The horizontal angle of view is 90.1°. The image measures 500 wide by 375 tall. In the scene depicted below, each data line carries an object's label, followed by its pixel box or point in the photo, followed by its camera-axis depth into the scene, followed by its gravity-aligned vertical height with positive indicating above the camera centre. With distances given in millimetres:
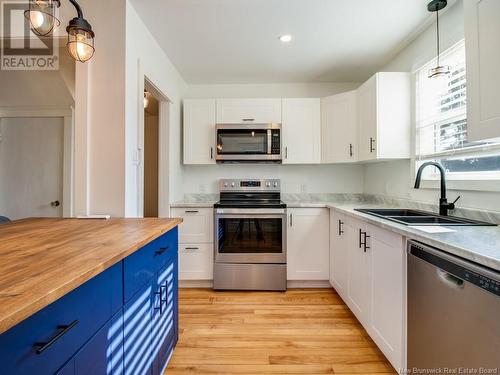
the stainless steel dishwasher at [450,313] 853 -502
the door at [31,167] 2803 +247
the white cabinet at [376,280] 1417 -636
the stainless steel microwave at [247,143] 2928 +539
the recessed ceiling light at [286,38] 2211 +1353
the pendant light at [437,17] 1582 +1297
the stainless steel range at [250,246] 2654 -616
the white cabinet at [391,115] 2252 +670
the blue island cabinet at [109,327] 576 -435
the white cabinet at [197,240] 2727 -560
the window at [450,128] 1621 +480
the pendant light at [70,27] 1201 +821
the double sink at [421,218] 1512 -204
